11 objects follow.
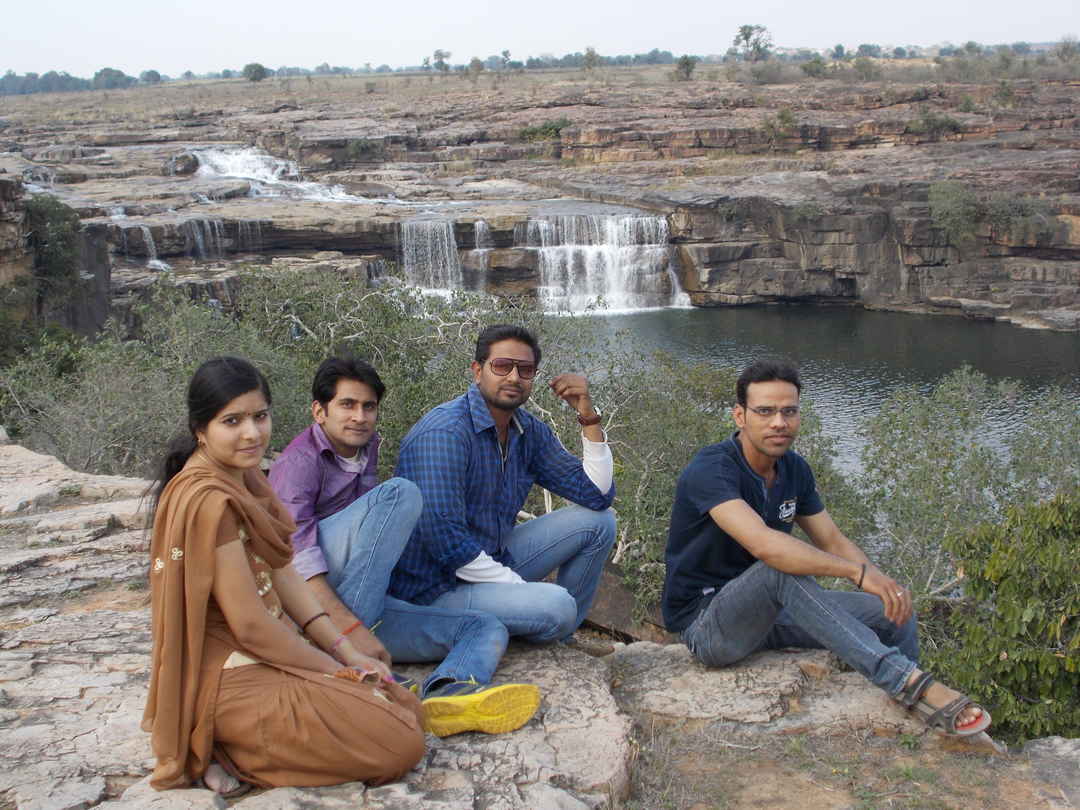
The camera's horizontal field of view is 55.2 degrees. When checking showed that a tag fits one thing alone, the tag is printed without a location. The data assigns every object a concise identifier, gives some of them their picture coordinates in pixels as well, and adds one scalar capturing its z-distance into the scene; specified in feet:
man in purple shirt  9.89
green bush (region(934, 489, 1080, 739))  12.94
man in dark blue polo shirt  10.34
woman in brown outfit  8.13
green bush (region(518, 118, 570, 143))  122.83
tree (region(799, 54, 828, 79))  167.73
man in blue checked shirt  11.23
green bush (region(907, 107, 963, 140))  117.60
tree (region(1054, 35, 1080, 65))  188.50
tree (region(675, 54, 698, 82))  174.19
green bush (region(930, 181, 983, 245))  88.84
